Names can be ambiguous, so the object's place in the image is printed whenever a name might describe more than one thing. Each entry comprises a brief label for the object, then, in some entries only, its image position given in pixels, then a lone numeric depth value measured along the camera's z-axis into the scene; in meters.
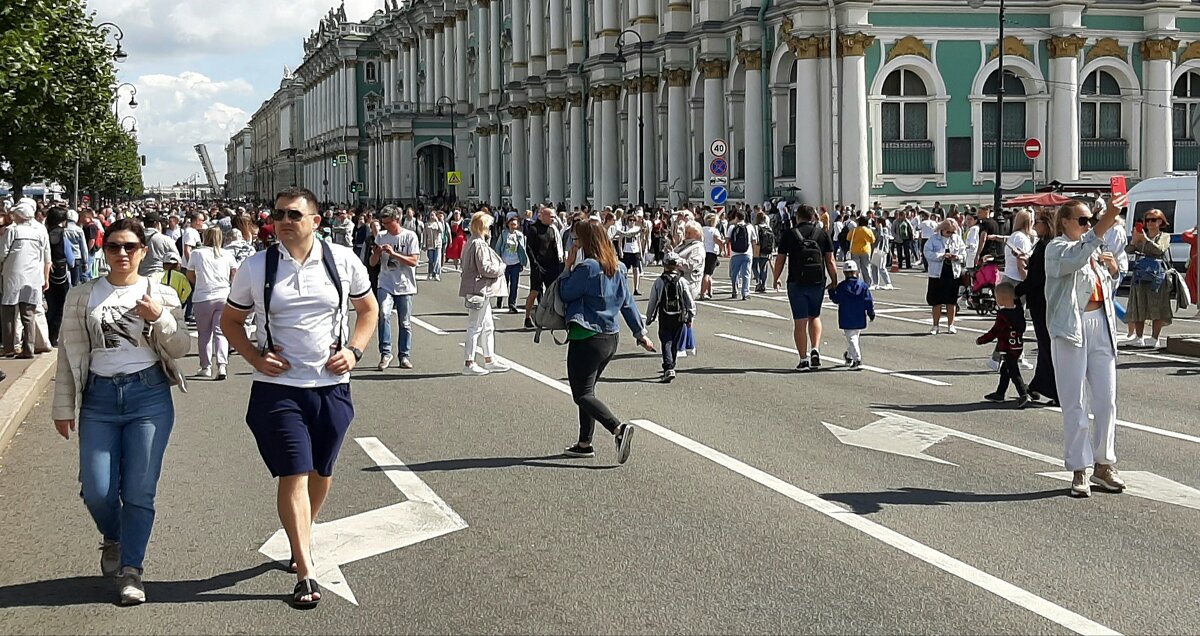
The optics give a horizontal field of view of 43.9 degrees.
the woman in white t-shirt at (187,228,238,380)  15.76
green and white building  47.06
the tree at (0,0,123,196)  17.70
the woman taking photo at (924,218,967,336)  21.09
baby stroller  21.64
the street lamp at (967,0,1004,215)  41.75
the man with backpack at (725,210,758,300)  29.53
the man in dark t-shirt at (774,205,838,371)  16.50
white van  30.06
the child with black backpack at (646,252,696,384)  15.82
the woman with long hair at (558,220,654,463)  10.71
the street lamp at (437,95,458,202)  99.39
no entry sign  43.89
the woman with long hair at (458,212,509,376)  16.47
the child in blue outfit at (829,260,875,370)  16.44
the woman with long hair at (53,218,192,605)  7.06
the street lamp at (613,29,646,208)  57.71
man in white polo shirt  6.89
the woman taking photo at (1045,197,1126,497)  9.20
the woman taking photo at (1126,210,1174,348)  18.25
